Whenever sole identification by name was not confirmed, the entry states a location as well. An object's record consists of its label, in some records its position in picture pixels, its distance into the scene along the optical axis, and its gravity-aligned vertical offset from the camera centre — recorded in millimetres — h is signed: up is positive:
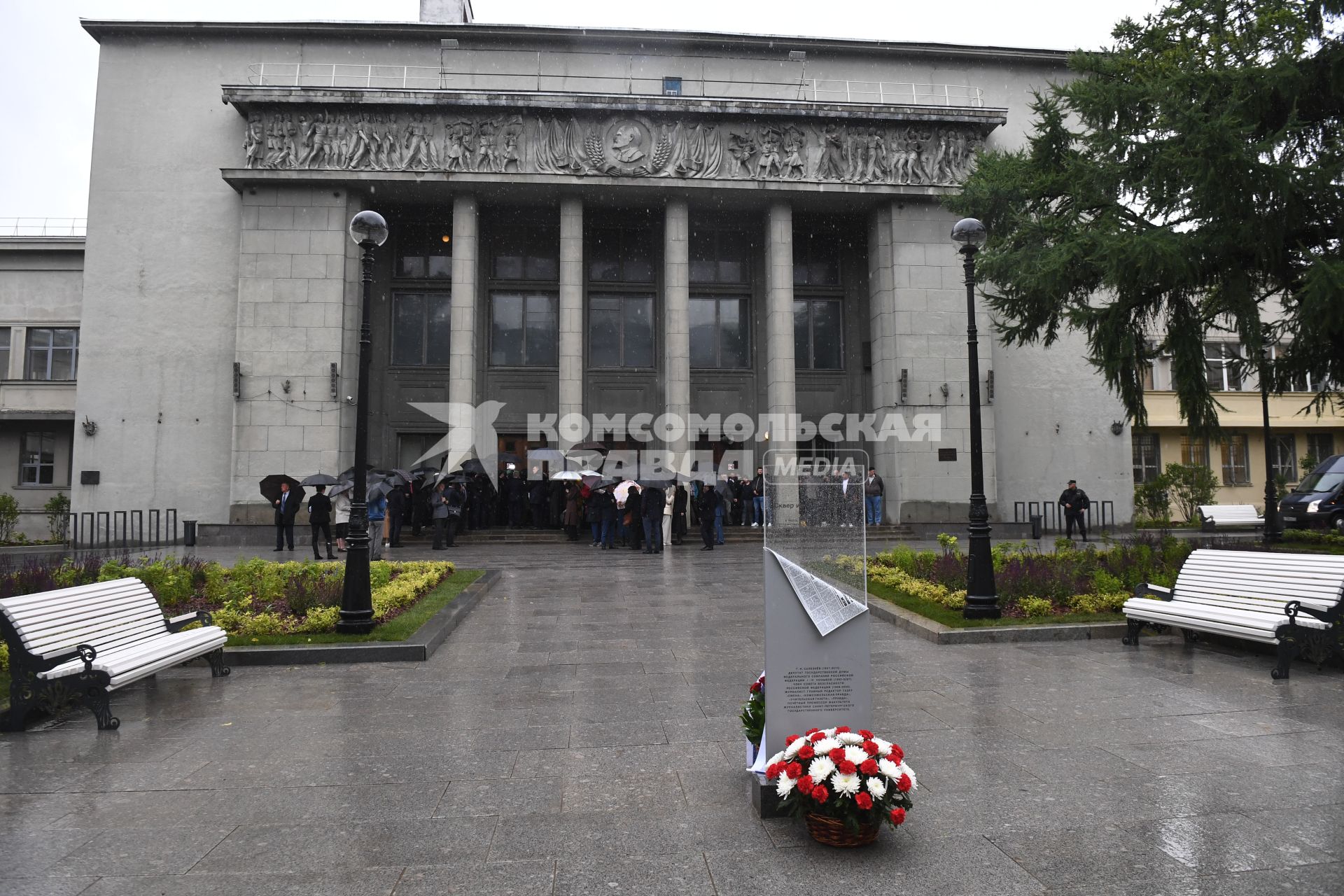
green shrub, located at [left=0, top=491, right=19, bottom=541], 30094 -565
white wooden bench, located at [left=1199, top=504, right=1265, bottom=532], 30875 -602
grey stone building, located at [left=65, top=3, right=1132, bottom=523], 27953 +9279
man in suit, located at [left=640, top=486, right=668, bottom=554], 21359 -295
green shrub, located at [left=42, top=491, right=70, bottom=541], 30781 -501
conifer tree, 14547 +5652
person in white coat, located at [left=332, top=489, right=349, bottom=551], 18266 -267
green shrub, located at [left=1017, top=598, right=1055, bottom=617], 10469 -1357
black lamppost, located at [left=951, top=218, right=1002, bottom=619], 10398 -565
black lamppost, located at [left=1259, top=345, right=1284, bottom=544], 19786 -285
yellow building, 39469 +2988
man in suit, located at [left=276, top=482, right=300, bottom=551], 21500 -350
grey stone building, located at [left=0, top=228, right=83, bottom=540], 33656 +5805
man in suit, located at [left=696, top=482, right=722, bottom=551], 22438 -257
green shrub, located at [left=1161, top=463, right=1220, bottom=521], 35312 +762
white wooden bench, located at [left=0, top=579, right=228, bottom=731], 6352 -1245
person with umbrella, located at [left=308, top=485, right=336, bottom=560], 19234 -297
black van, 24344 -24
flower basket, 4004 -1396
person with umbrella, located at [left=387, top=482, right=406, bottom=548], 23625 -436
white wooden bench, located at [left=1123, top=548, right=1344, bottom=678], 7645 -1046
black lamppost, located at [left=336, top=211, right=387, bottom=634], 9719 -337
